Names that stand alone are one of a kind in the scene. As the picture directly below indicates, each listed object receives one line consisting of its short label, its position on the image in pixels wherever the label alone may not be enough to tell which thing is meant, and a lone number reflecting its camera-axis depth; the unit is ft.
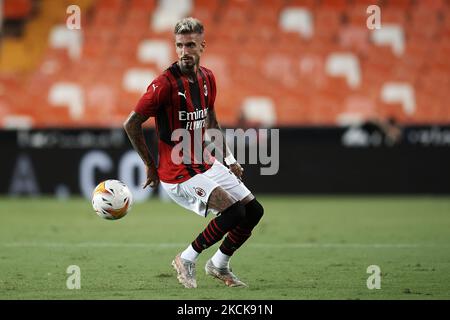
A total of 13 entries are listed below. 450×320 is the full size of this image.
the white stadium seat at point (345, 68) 65.16
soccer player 23.40
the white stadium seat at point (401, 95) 63.67
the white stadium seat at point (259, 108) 62.95
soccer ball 24.57
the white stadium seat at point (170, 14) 68.64
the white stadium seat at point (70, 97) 64.28
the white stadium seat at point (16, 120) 63.05
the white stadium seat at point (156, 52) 66.69
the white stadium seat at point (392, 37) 66.33
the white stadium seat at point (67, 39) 67.92
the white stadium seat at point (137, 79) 64.90
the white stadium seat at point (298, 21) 67.67
